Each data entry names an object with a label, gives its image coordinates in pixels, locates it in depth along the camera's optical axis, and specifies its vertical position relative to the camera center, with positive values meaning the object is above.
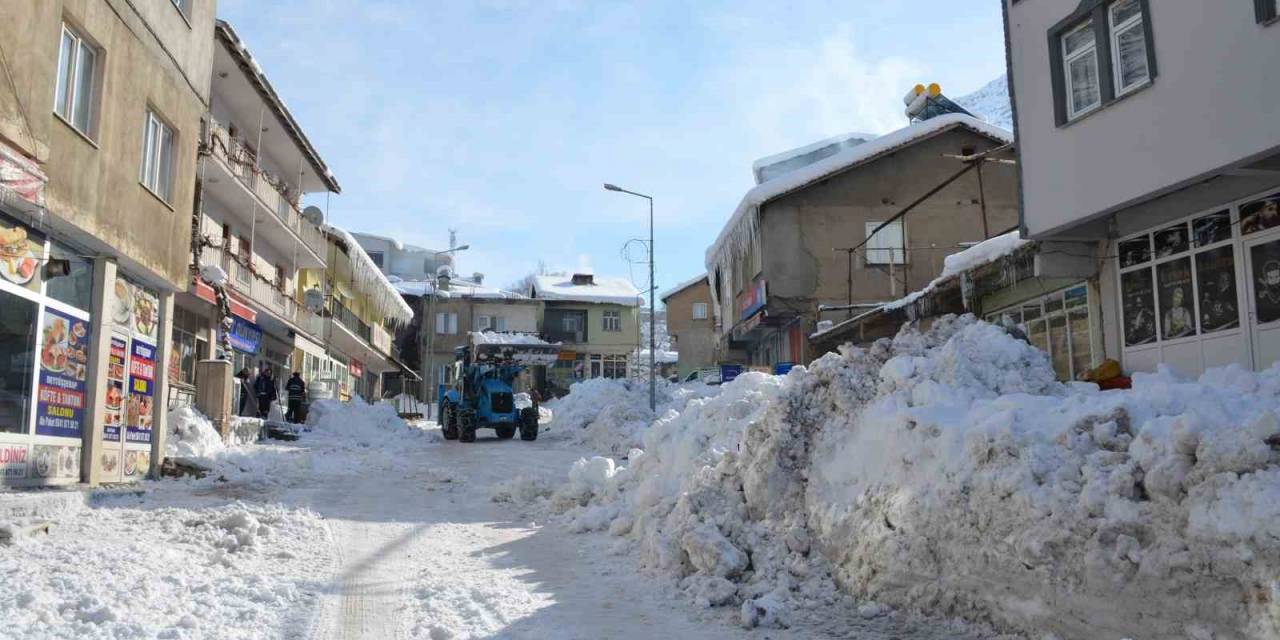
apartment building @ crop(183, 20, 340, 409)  20.75 +5.58
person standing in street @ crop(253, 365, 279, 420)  21.88 +0.80
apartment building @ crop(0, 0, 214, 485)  8.77 +2.17
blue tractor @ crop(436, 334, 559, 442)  24.53 +0.85
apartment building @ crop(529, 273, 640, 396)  60.56 +6.23
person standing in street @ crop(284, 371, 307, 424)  24.03 +0.69
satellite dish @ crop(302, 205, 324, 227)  30.77 +6.99
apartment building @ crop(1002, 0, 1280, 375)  9.88 +3.04
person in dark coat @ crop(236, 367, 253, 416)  22.41 +0.87
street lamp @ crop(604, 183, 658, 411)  27.09 +2.48
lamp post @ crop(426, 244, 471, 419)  46.28 +6.51
